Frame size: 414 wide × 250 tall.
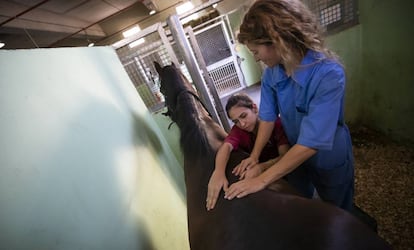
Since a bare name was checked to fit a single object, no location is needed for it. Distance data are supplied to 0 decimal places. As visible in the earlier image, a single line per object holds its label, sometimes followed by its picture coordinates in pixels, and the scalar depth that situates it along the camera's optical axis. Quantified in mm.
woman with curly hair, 646
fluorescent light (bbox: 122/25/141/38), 6062
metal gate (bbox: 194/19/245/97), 4473
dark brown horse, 479
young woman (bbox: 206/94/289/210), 1006
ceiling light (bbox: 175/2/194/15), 5206
